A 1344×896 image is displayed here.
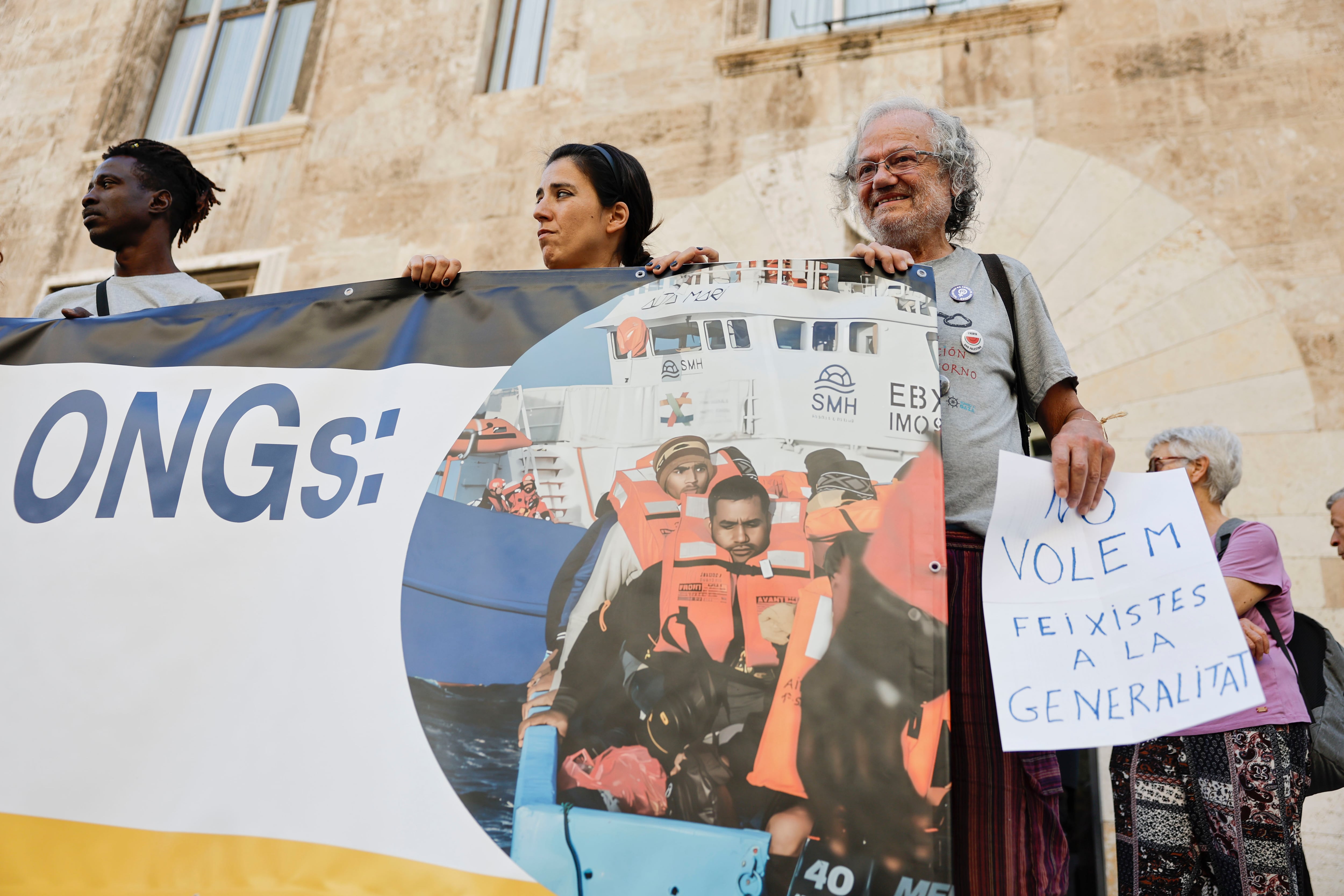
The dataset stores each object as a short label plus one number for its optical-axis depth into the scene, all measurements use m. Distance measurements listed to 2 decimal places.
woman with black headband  2.50
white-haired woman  2.38
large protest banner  1.56
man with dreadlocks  2.64
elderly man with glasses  1.61
